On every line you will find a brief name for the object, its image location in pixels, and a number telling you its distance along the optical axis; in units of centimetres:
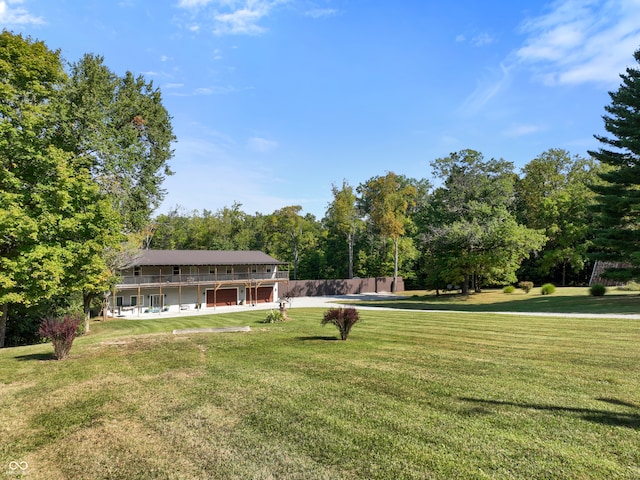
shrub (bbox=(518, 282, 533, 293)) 3450
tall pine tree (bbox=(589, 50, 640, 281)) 2328
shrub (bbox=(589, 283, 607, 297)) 2567
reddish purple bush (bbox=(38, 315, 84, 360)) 970
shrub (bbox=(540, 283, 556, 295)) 3092
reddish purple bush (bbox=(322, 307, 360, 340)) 1173
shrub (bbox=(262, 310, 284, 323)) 1885
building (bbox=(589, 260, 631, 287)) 3570
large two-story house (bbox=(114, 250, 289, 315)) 3294
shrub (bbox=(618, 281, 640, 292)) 2792
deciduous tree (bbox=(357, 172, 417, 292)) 4947
